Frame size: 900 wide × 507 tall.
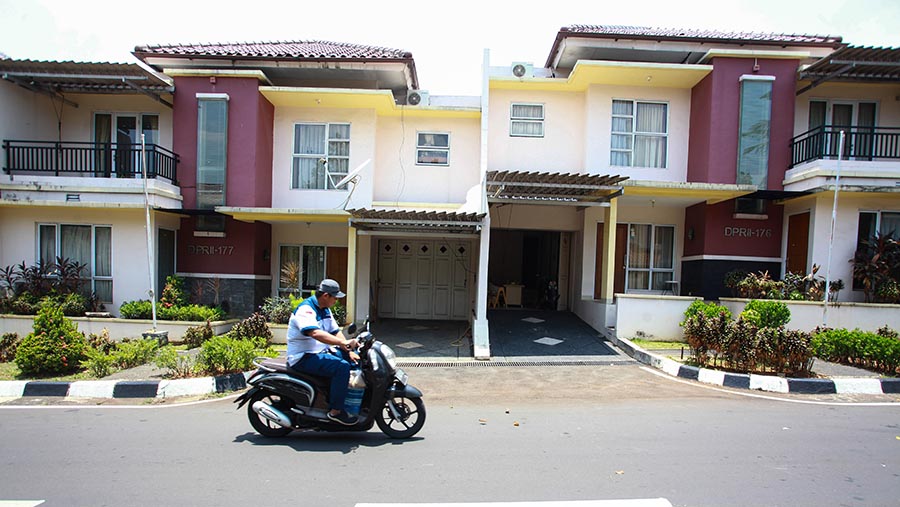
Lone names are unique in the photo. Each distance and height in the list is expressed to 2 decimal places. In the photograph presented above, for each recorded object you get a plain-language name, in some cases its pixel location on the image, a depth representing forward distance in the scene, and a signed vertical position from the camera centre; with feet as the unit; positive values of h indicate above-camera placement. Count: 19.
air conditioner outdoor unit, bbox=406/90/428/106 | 41.39 +12.56
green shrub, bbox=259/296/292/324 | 35.53 -6.18
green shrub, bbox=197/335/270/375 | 23.55 -6.53
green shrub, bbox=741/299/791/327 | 29.99 -4.24
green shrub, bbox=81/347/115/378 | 23.80 -7.19
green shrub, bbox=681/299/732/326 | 30.40 -4.17
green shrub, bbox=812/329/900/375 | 25.07 -5.58
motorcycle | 15.52 -5.61
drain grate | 29.14 -7.99
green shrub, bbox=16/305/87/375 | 23.26 -6.34
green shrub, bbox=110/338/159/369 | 25.46 -7.14
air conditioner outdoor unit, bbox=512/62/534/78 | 40.40 +15.12
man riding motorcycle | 15.38 -4.07
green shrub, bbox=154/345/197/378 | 23.39 -6.99
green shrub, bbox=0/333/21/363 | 27.53 -7.63
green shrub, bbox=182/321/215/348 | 32.04 -7.40
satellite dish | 36.14 +4.55
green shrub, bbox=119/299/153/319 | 35.76 -6.47
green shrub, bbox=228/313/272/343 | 31.25 -6.75
